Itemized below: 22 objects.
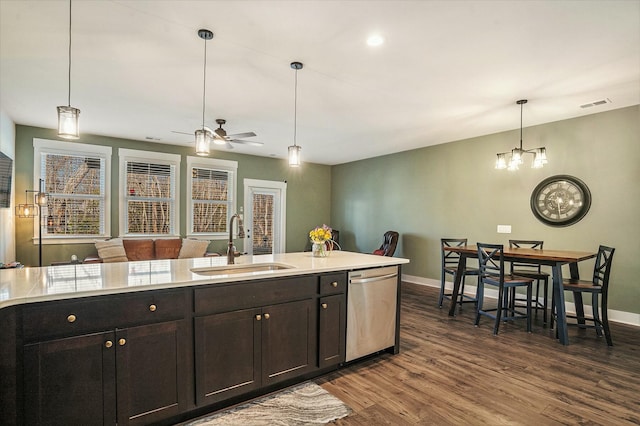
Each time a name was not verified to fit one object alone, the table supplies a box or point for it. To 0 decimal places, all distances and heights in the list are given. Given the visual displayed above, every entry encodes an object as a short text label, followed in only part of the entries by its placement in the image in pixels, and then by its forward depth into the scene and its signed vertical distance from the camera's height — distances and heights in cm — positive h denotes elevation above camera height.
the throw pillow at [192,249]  637 -78
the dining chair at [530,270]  419 -81
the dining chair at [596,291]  351 -83
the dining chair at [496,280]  385 -80
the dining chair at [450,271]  475 -86
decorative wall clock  465 +19
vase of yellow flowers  333 -29
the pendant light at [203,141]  302 +62
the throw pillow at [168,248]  633 -77
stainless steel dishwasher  286 -90
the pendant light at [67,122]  204 +53
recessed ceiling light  272 +144
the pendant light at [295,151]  324 +61
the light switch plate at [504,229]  545 -27
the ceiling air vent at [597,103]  406 +139
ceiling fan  383 +96
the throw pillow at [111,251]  567 -75
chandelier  430 +72
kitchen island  165 -77
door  780 -16
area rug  212 -136
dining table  352 -54
